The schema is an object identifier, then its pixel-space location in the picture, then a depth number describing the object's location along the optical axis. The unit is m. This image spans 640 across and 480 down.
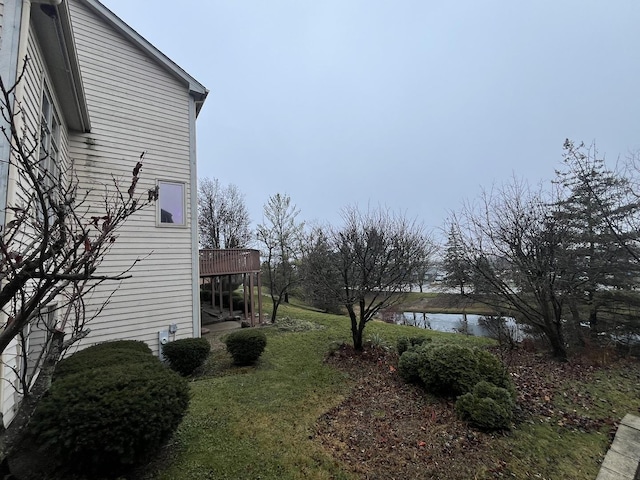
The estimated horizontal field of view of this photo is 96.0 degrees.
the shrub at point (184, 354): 6.43
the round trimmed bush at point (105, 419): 2.56
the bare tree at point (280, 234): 17.58
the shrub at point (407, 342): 7.10
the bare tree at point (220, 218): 24.39
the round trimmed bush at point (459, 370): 4.92
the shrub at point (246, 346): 6.80
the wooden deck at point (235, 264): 10.46
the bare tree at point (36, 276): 1.58
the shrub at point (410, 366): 5.76
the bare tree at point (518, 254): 7.84
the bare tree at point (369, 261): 8.04
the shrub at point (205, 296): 18.92
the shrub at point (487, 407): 4.07
